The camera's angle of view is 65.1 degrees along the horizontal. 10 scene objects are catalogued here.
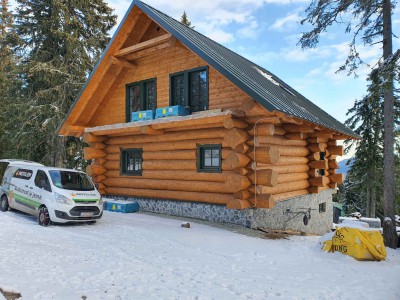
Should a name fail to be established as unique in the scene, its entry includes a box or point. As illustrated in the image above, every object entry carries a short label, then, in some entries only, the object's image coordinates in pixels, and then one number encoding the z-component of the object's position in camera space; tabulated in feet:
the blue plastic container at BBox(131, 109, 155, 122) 41.01
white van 31.17
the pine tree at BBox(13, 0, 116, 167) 67.31
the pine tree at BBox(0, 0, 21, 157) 70.49
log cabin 32.89
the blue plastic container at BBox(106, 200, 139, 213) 42.11
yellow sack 24.14
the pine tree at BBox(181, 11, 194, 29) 107.04
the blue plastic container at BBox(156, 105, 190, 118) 37.63
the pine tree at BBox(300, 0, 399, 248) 34.29
